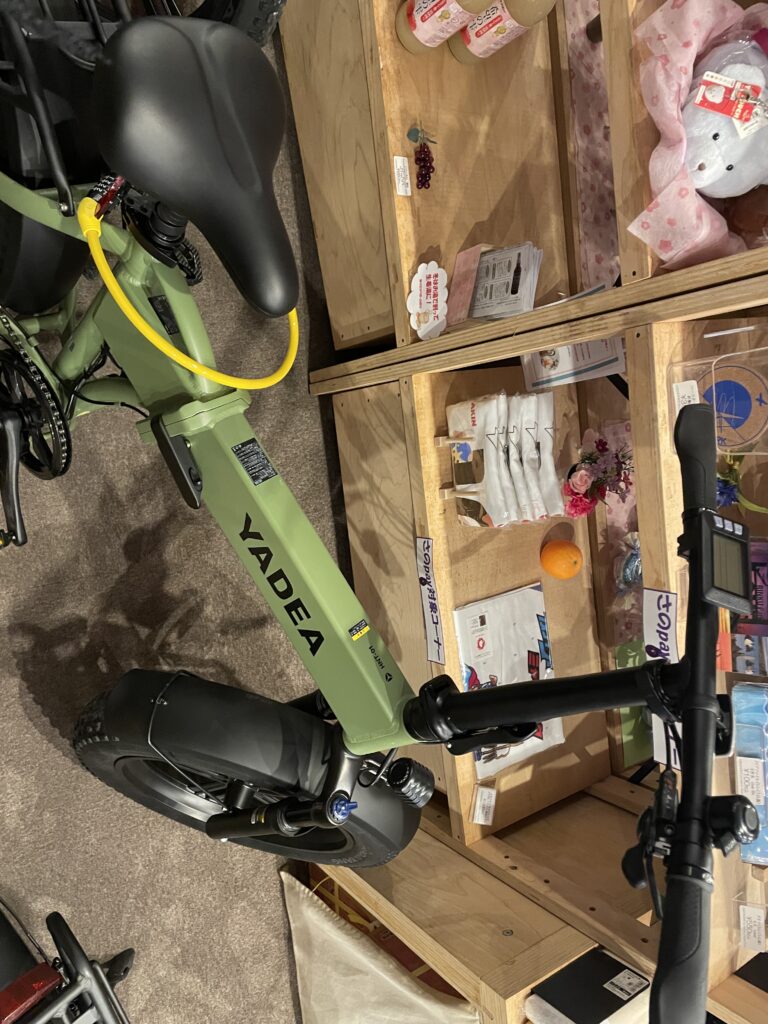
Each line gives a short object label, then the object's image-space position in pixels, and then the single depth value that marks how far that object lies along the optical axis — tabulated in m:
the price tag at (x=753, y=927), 1.52
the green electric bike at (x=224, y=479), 0.76
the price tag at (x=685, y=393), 1.31
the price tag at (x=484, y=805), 1.93
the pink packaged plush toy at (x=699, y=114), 1.21
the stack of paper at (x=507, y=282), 1.60
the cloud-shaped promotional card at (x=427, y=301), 1.77
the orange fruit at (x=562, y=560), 1.92
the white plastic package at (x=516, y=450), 1.66
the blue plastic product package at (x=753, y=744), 1.37
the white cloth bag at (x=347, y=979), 1.73
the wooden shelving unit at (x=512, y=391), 1.30
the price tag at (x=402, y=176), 1.73
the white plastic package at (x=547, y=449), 1.65
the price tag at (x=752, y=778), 1.37
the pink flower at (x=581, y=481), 1.73
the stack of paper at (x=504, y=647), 1.85
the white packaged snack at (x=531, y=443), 1.65
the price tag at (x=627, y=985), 1.48
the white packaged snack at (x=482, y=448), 1.68
